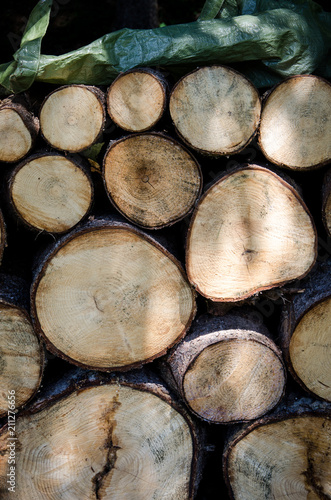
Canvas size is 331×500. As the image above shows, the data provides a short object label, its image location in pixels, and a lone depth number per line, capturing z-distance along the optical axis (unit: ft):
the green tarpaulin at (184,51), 5.95
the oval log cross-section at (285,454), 5.61
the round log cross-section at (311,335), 5.48
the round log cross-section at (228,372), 5.45
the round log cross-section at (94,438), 5.59
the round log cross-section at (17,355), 5.50
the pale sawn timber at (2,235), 5.68
